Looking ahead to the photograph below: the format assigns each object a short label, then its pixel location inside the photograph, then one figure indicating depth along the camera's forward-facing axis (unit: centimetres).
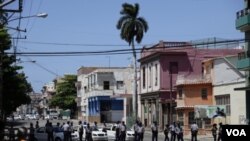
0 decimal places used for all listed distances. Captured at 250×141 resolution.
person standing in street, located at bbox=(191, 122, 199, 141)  3728
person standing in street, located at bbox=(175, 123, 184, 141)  3658
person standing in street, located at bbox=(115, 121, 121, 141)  3631
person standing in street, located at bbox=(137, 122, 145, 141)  3505
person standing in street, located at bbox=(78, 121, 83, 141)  3679
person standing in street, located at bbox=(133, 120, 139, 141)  3532
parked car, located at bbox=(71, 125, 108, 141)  3931
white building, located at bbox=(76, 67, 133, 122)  9168
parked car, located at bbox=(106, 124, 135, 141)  4128
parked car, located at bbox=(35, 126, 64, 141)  3801
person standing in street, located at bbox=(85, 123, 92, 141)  3631
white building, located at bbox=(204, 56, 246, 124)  4659
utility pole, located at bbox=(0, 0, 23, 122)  1823
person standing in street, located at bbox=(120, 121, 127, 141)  3569
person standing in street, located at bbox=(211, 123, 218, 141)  3684
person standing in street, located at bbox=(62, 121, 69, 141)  3556
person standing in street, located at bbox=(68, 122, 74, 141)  3570
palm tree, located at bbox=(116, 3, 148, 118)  6925
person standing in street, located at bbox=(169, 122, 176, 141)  3700
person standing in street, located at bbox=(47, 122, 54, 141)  3692
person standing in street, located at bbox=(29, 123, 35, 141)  3421
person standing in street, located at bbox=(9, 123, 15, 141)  3266
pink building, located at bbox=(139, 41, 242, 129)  6391
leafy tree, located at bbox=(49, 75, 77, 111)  12494
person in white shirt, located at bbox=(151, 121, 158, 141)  3604
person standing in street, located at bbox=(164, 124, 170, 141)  3678
